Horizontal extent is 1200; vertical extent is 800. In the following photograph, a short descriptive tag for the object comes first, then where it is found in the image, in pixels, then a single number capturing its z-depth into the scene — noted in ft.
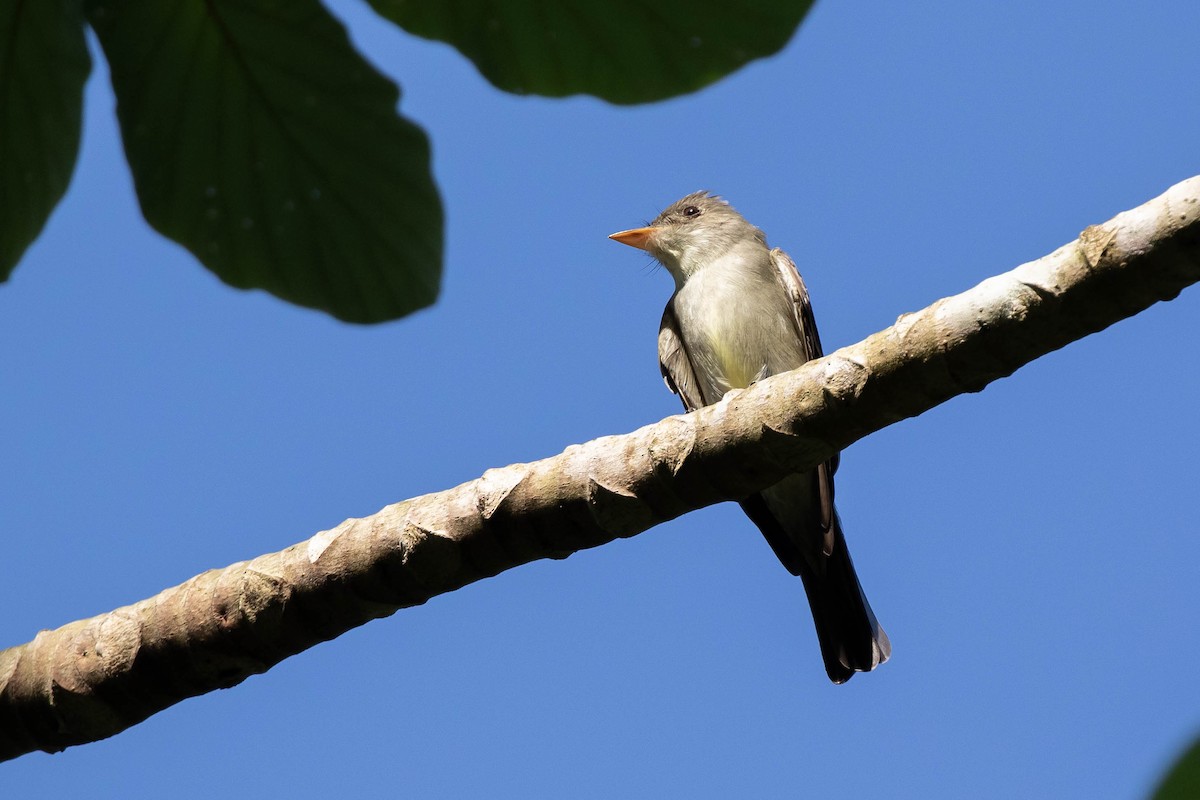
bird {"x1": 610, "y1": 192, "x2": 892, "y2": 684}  17.36
